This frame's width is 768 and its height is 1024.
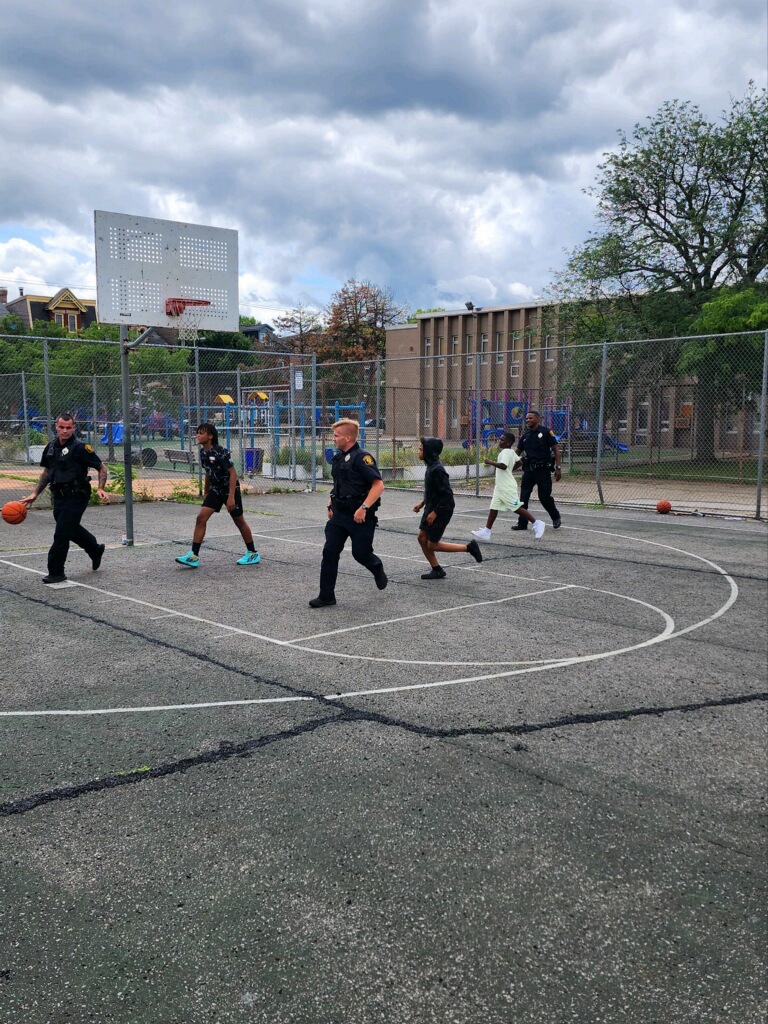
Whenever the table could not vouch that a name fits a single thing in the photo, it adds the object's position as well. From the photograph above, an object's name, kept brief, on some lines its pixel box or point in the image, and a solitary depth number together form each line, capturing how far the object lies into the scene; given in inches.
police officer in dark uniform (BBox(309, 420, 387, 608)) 334.6
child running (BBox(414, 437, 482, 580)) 385.7
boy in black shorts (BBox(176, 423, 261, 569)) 410.9
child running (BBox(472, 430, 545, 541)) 512.4
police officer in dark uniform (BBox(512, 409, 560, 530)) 551.8
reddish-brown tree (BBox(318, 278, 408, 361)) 2440.9
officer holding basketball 378.3
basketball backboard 497.4
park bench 1037.2
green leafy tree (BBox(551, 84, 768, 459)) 1026.7
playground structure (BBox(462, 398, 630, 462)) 1067.9
